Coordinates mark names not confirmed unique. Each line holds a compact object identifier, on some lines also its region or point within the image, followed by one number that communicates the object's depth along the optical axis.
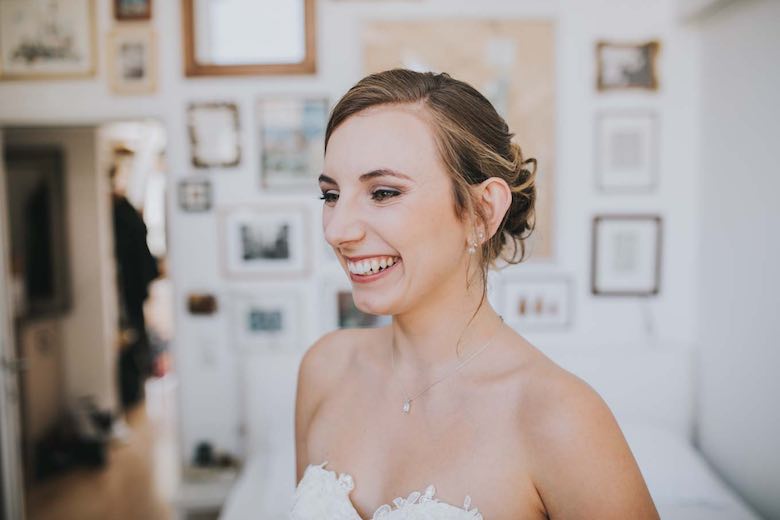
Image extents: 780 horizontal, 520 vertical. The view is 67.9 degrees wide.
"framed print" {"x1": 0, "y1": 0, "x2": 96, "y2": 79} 2.72
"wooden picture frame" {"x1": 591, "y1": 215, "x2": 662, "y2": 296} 2.76
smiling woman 0.97
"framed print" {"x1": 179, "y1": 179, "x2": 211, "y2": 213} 2.77
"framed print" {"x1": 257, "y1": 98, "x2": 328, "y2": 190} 2.75
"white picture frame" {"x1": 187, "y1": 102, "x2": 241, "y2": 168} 2.76
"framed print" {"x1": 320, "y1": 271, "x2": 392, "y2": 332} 2.81
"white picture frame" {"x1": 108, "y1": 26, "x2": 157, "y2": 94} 2.72
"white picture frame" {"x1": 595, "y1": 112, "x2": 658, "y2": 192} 2.72
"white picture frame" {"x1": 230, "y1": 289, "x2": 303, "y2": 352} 2.83
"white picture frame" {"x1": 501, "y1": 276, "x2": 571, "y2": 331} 2.79
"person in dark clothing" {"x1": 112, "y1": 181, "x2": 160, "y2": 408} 4.53
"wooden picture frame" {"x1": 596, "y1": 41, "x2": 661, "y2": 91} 2.70
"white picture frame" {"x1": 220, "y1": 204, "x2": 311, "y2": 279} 2.80
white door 2.71
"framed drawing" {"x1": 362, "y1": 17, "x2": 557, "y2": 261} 2.70
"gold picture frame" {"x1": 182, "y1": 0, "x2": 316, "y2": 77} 2.70
